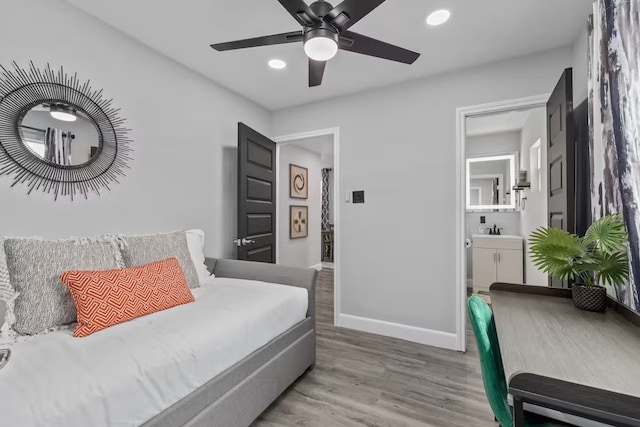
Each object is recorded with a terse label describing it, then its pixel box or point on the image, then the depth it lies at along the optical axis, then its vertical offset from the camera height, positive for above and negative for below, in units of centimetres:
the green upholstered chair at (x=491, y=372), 110 -62
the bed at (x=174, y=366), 94 -60
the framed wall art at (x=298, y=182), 523 +61
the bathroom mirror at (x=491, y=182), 454 +51
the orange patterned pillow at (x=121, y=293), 136 -41
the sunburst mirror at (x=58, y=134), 160 +50
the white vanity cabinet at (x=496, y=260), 401 -65
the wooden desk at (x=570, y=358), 67 -44
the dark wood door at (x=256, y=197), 283 +19
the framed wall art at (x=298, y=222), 525 -14
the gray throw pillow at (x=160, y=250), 187 -25
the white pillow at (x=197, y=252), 230 -31
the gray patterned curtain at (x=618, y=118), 119 +45
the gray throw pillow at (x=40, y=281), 134 -32
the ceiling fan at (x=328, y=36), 138 +97
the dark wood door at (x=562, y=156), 176 +38
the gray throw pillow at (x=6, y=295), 130 -37
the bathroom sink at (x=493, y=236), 414 -33
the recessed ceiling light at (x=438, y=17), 187 +130
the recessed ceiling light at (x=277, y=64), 248 +131
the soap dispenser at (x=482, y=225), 472 -18
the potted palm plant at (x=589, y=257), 123 -19
